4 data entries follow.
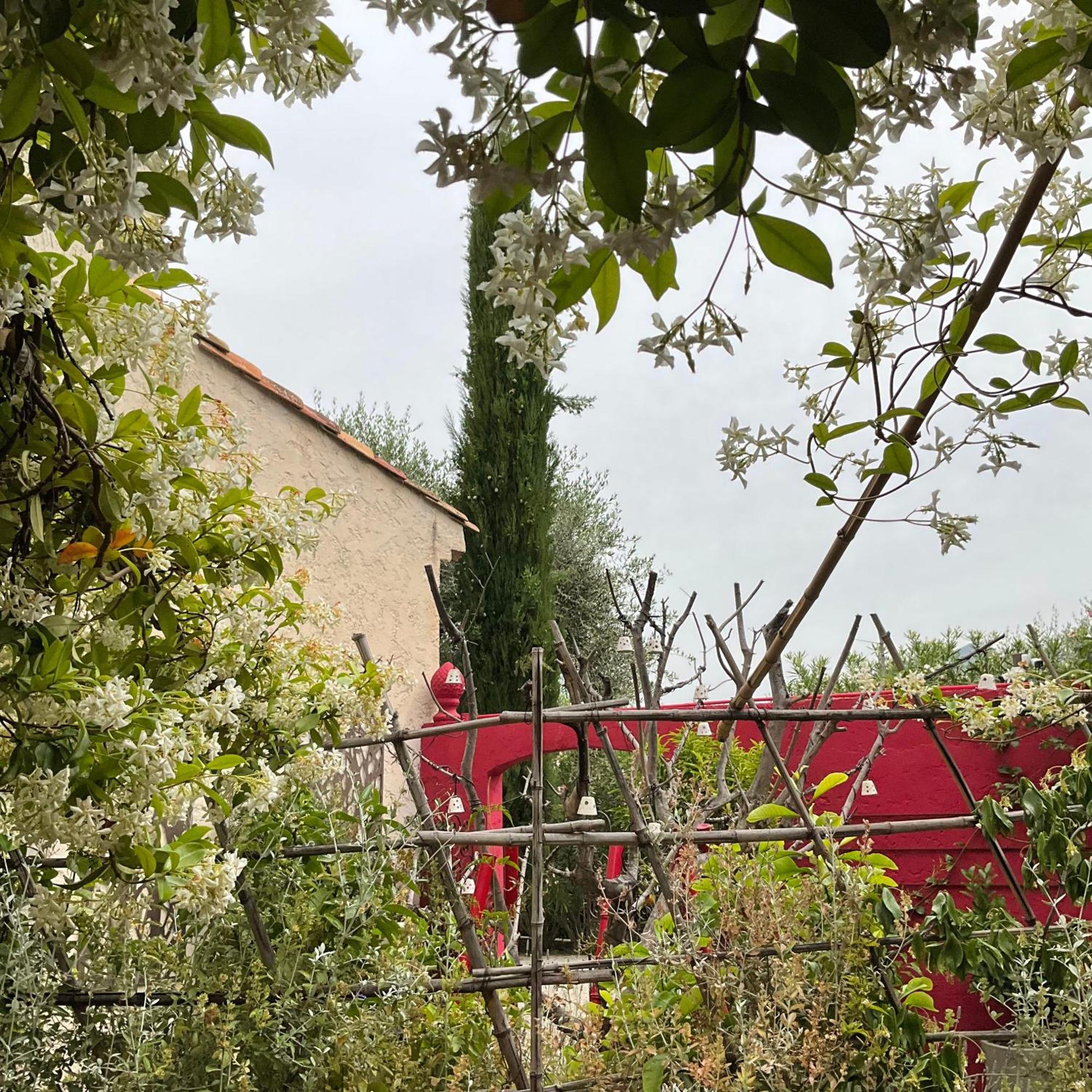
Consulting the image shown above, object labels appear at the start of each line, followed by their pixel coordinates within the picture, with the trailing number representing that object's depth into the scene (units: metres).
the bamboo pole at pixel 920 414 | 0.66
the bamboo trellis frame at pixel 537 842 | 1.82
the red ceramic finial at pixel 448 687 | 6.05
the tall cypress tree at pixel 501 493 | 10.12
